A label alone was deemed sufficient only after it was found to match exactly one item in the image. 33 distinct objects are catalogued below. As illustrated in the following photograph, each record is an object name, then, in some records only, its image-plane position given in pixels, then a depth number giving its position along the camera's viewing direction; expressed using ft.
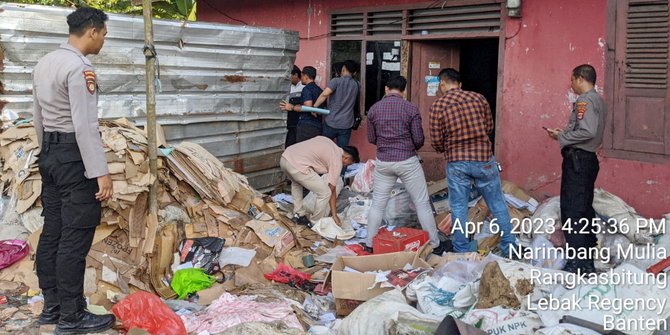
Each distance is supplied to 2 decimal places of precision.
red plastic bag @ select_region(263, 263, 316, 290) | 19.94
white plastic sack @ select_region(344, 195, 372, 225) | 26.27
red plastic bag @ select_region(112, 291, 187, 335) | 15.47
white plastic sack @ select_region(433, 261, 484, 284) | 17.49
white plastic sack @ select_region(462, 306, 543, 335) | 13.87
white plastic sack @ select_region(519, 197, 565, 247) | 22.61
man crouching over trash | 25.36
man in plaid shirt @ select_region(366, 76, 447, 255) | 22.71
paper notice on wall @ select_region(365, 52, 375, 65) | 32.82
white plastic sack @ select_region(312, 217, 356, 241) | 24.58
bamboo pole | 19.20
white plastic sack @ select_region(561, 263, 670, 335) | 13.67
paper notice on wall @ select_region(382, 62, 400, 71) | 31.65
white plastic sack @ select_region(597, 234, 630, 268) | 21.53
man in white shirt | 31.81
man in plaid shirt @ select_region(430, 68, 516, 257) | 21.67
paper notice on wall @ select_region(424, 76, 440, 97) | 30.71
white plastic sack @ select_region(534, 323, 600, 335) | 13.14
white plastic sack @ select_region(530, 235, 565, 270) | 21.33
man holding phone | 19.95
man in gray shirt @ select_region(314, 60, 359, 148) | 30.48
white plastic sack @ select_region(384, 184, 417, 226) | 25.58
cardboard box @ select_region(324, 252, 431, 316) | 17.17
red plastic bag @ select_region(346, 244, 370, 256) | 22.89
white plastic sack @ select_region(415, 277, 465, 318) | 15.52
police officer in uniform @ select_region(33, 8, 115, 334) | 14.19
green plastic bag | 18.75
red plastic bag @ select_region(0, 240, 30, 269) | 18.22
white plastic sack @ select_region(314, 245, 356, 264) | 22.10
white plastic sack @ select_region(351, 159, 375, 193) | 28.58
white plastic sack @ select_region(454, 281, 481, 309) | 15.65
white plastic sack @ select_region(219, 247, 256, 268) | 20.30
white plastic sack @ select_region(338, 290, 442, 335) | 14.71
